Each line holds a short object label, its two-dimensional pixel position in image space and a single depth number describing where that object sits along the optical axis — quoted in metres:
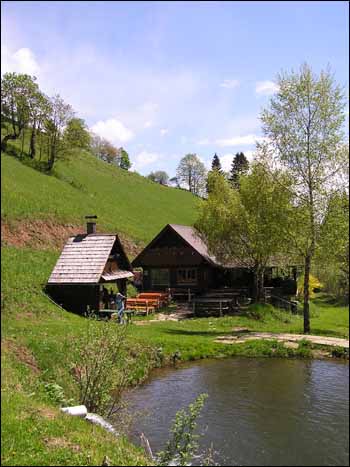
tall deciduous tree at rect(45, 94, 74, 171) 54.60
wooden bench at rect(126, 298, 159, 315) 31.15
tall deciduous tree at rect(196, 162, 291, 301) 26.98
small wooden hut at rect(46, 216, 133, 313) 26.48
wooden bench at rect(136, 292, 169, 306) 35.48
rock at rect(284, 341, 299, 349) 20.26
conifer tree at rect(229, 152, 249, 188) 35.12
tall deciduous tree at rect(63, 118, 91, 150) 56.81
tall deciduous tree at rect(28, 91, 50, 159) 48.76
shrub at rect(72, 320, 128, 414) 10.98
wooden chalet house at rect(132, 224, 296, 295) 39.56
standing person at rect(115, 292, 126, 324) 25.76
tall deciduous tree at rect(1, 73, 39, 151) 44.66
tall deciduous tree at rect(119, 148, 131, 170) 130.88
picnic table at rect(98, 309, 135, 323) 25.95
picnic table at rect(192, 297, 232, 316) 31.89
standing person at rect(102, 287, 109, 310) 27.96
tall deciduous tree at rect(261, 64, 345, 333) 24.62
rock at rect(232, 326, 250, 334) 25.97
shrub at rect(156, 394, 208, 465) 7.94
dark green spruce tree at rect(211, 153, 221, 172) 110.09
